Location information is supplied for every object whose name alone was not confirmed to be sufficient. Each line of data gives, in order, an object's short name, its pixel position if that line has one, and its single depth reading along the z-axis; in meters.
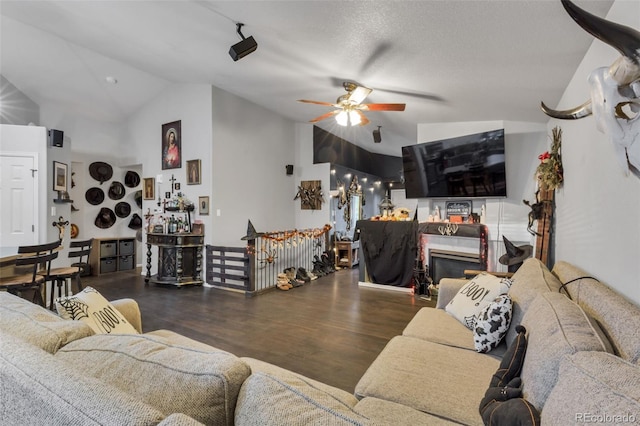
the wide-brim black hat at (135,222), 7.14
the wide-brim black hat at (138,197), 7.24
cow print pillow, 1.77
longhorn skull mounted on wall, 1.04
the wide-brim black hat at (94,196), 6.59
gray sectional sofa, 0.66
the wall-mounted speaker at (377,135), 5.83
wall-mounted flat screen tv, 4.09
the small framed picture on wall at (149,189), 6.14
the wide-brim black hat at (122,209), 7.01
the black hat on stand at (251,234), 4.79
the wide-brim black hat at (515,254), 3.57
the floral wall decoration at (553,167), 2.91
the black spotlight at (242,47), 3.03
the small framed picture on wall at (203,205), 5.41
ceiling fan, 3.44
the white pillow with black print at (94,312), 1.56
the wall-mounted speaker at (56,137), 5.05
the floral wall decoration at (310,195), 7.20
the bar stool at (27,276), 2.95
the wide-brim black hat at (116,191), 6.91
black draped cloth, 4.98
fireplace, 4.43
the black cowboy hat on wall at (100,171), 6.61
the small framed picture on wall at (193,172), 5.48
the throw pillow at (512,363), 1.34
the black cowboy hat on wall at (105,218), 6.74
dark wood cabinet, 5.24
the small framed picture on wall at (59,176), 5.20
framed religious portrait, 5.76
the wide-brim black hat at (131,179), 7.13
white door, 4.72
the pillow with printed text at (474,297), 2.14
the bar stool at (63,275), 3.48
